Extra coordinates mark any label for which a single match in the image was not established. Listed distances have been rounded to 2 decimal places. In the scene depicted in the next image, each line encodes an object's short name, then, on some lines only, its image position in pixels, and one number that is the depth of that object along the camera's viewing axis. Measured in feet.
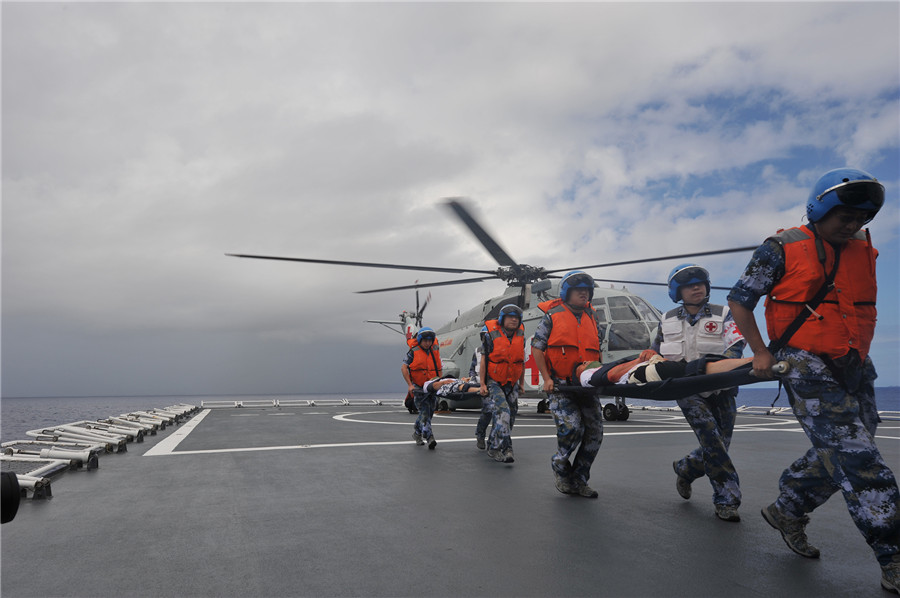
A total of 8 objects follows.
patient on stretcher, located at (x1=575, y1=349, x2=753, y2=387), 11.20
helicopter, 44.75
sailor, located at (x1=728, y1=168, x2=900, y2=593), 8.57
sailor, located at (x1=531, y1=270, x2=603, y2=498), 15.93
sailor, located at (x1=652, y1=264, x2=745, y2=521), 13.15
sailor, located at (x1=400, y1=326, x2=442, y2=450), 28.45
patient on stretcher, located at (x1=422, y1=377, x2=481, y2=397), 27.54
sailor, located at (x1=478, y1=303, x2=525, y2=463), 22.82
